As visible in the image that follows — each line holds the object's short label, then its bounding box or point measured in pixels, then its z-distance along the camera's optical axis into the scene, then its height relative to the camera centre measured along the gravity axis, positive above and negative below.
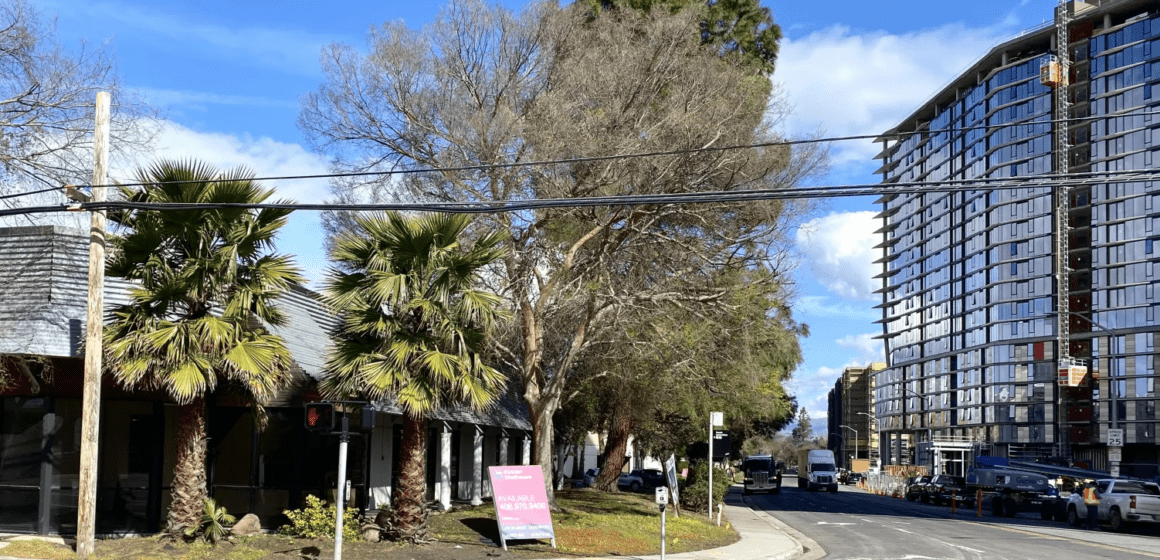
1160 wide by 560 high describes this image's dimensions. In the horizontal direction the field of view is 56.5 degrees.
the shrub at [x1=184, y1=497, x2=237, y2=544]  19.16 -2.85
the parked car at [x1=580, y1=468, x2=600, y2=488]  53.80 -5.80
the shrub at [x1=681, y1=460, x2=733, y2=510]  34.22 -3.55
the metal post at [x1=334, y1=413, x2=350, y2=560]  16.00 -1.64
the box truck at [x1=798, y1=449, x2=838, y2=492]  76.62 -6.58
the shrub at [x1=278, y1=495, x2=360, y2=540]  20.81 -2.96
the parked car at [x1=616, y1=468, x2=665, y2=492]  57.56 -5.73
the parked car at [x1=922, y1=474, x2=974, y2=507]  54.38 -5.77
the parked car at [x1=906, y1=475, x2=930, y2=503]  62.09 -6.38
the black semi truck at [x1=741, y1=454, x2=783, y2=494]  63.31 -5.73
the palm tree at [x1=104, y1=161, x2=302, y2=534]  18.78 +1.13
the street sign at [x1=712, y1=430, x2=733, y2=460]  30.53 -1.93
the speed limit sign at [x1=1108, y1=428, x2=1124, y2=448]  63.12 -3.12
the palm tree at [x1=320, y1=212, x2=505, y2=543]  19.88 +0.83
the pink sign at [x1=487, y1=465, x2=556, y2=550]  21.14 -2.61
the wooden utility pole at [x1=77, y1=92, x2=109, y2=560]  17.41 +0.05
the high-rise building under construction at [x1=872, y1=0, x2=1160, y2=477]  110.69 +14.72
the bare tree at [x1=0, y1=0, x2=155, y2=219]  17.56 +3.86
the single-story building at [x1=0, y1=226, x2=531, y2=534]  20.36 -1.42
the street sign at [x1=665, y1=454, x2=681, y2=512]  28.26 -2.59
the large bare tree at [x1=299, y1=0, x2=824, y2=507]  23.16 +4.85
